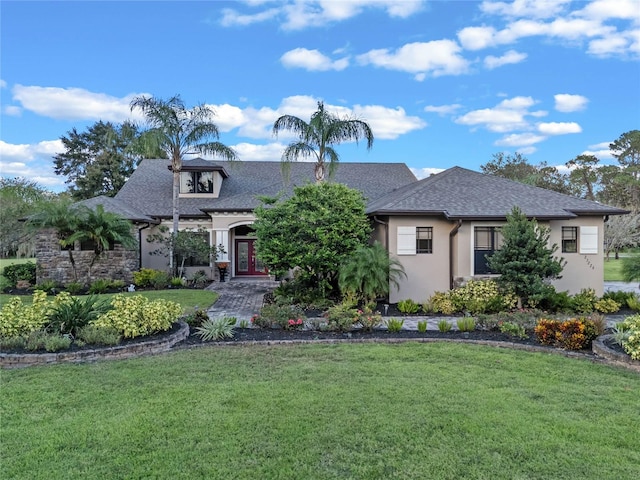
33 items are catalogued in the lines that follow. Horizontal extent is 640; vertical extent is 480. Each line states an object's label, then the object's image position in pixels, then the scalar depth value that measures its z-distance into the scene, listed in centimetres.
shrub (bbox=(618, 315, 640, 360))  618
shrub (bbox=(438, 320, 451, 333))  837
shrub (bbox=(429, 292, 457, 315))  1084
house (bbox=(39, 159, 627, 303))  1223
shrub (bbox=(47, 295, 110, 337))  731
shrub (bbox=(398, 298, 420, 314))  1100
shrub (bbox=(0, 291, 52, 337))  692
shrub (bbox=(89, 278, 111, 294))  1475
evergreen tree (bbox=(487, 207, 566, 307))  1043
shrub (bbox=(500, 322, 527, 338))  795
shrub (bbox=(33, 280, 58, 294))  1476
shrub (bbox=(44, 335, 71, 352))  650
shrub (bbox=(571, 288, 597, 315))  1070
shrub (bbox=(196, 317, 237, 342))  784
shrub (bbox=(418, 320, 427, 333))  824
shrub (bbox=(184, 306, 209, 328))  863
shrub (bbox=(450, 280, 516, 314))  1055
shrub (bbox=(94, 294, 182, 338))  733
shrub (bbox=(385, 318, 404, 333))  844
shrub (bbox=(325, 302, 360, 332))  842
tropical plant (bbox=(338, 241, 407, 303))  1083
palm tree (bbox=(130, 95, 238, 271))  1672
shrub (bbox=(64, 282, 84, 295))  1473
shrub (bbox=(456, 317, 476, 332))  841
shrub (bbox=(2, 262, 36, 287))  1633
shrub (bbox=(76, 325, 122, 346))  687
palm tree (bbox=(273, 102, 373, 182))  1594
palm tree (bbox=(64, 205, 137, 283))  1482
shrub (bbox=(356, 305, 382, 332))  848
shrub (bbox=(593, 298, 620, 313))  1089
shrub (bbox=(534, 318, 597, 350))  710
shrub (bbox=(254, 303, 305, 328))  859
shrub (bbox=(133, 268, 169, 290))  1576
